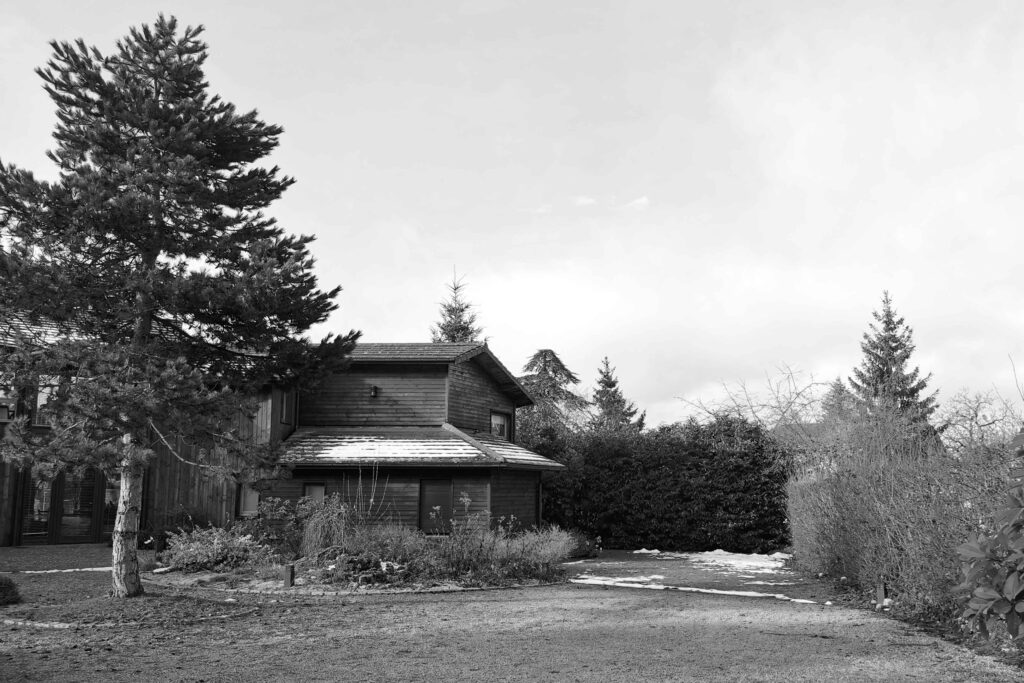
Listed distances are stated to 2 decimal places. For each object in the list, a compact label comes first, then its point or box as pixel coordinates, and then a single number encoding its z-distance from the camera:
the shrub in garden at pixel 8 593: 11.73
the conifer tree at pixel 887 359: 41.34
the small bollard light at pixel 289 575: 13.95
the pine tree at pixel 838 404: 20.70
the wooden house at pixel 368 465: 20.88
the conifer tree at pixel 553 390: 38.62
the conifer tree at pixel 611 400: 52.01
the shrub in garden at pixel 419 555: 14.39
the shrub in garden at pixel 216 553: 16.08
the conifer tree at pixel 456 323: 43.06
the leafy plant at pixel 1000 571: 3.72
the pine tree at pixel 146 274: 11.37
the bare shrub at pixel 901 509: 8.98
